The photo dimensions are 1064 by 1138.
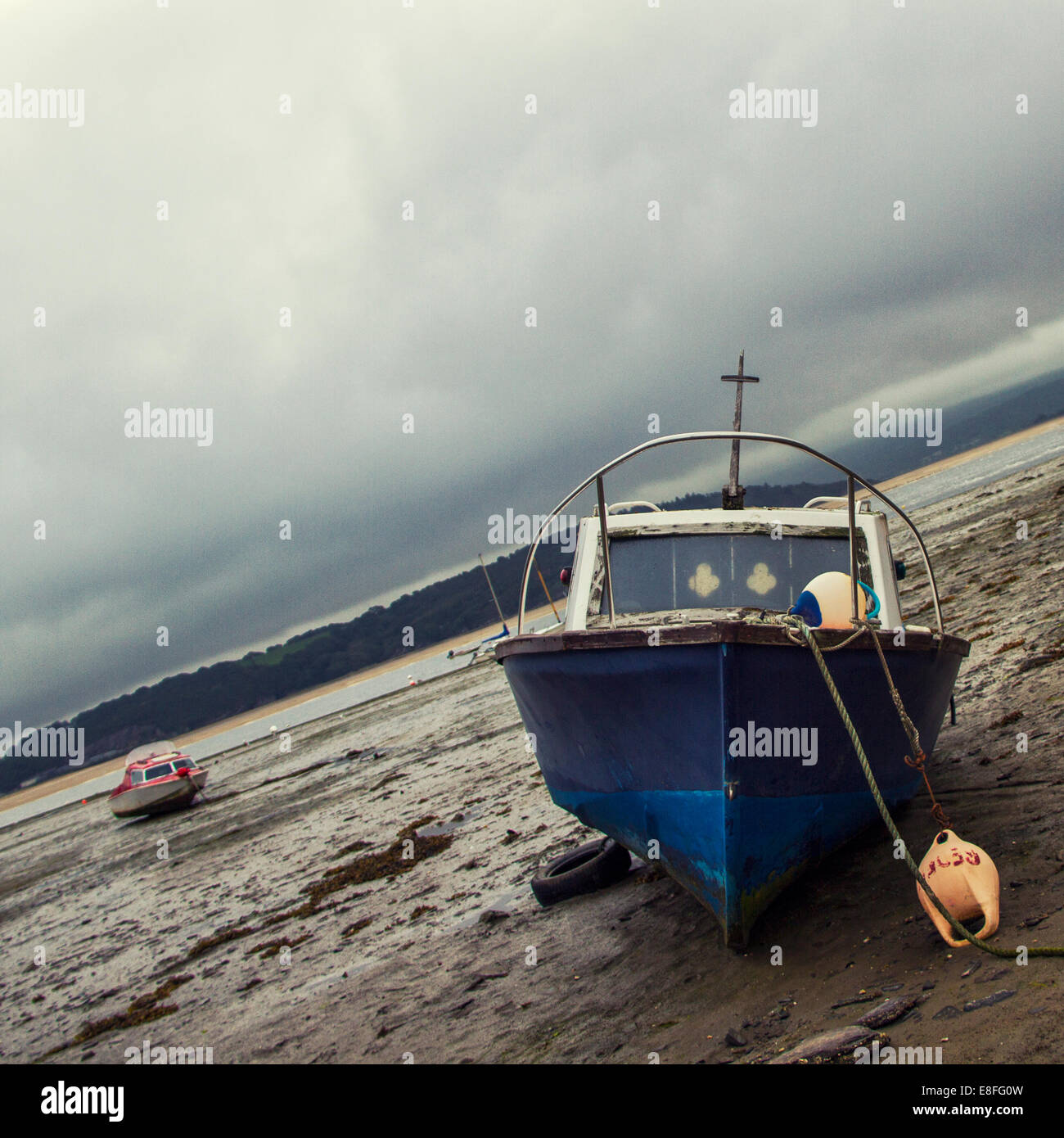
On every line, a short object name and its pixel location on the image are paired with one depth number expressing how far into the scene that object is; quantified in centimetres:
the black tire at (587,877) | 723
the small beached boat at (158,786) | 2377
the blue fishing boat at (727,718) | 494
